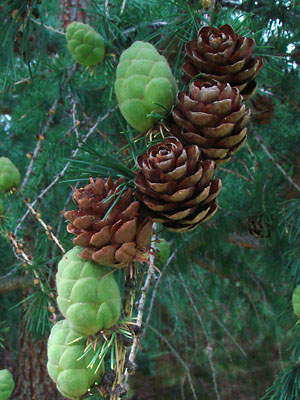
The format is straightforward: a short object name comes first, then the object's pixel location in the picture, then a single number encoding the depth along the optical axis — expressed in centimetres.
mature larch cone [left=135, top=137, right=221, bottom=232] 27
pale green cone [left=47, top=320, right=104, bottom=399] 27
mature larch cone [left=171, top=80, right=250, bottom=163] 28
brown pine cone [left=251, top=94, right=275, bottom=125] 53
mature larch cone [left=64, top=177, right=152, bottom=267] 27
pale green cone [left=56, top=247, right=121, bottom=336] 27
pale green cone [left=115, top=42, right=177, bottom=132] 29
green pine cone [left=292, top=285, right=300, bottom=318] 34
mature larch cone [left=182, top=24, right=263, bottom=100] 29
